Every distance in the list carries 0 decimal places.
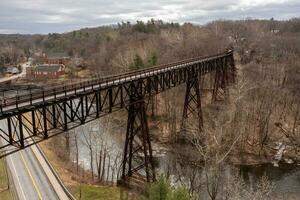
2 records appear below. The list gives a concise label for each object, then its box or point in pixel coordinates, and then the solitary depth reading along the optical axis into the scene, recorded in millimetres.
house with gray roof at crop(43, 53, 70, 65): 124162
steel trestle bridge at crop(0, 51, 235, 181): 19734
